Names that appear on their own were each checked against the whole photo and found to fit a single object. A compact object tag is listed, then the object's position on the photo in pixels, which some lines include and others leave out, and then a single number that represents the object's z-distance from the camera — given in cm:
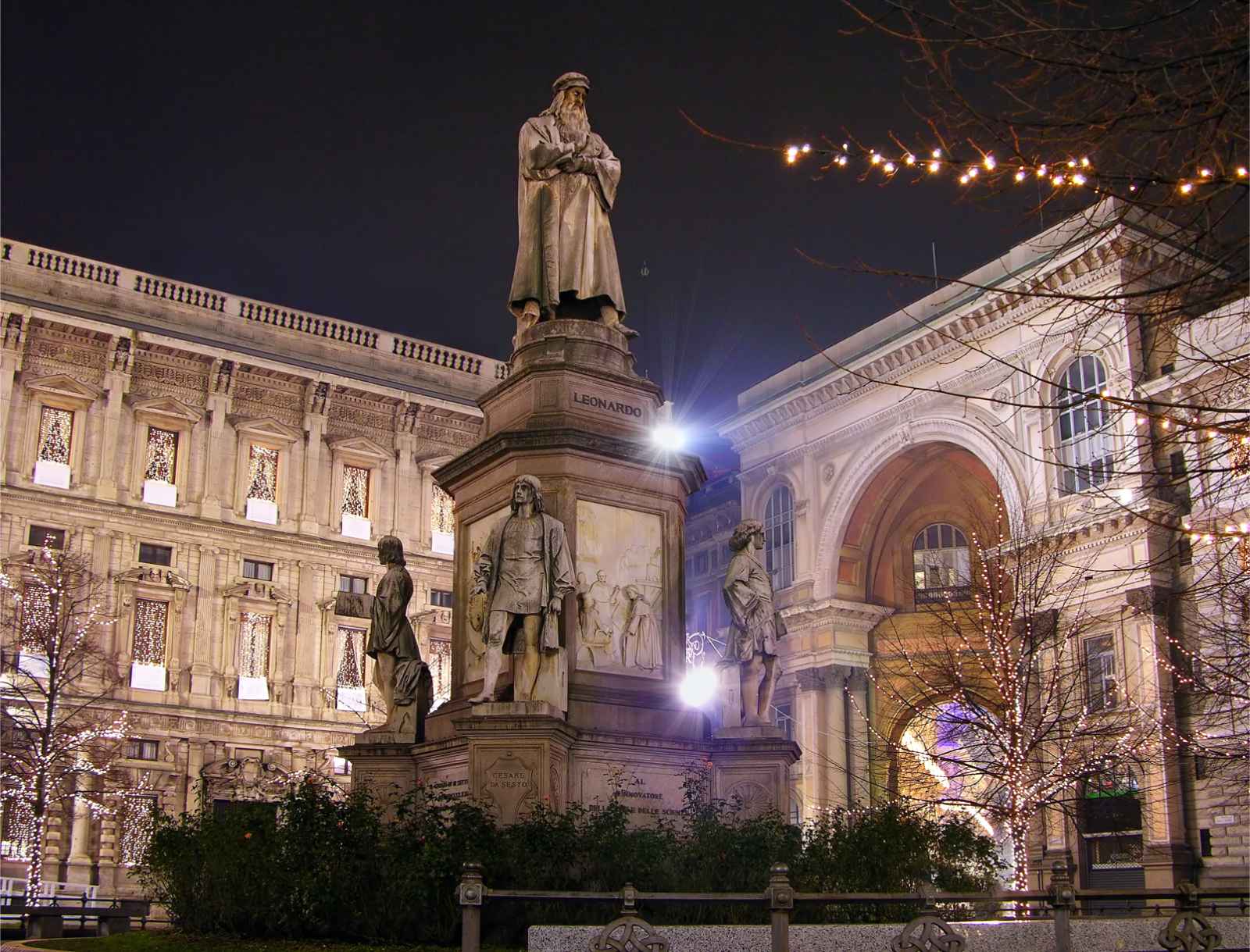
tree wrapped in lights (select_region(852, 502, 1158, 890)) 2608
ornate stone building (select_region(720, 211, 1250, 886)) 3322
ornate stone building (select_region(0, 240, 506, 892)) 4169
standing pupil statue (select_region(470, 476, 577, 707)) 1338
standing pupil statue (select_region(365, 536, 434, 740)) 1520
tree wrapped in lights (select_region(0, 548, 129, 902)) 3362
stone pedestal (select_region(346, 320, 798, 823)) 1298
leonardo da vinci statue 1653
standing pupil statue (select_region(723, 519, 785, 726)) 1477
